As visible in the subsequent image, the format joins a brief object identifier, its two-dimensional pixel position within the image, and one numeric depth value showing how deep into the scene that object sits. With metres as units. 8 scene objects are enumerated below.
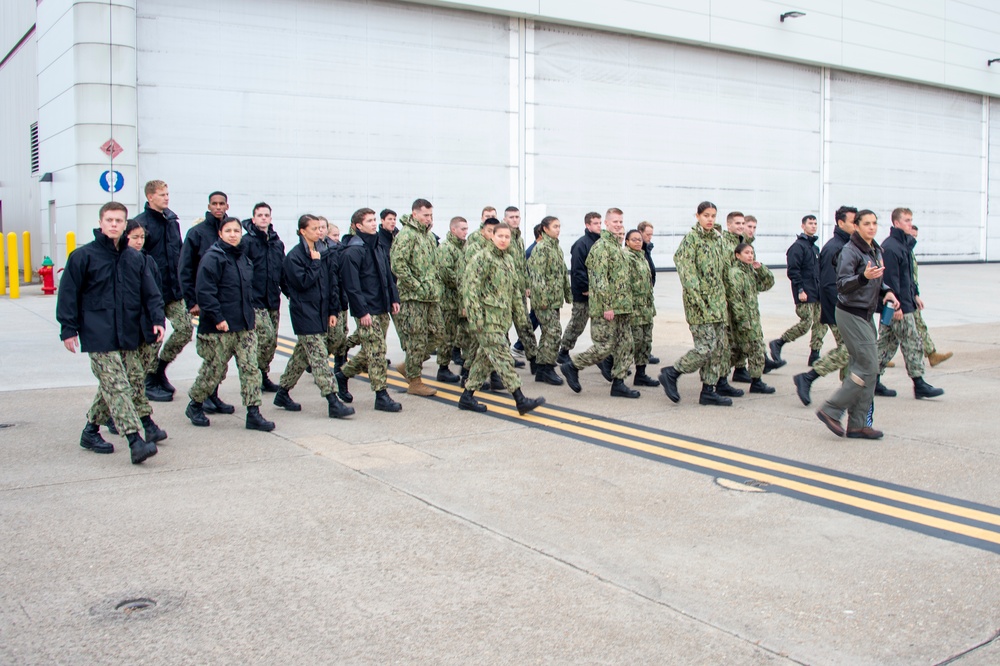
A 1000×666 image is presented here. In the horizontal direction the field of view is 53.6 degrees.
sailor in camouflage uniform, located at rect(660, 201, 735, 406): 9.11
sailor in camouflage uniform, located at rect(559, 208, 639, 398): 9.64
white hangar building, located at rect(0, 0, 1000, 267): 20.91
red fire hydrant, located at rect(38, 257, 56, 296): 21.77
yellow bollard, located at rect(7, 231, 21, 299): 21.50
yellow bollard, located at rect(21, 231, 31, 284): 24.21
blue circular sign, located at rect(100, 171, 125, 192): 18.89
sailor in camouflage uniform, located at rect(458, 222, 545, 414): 8.65
